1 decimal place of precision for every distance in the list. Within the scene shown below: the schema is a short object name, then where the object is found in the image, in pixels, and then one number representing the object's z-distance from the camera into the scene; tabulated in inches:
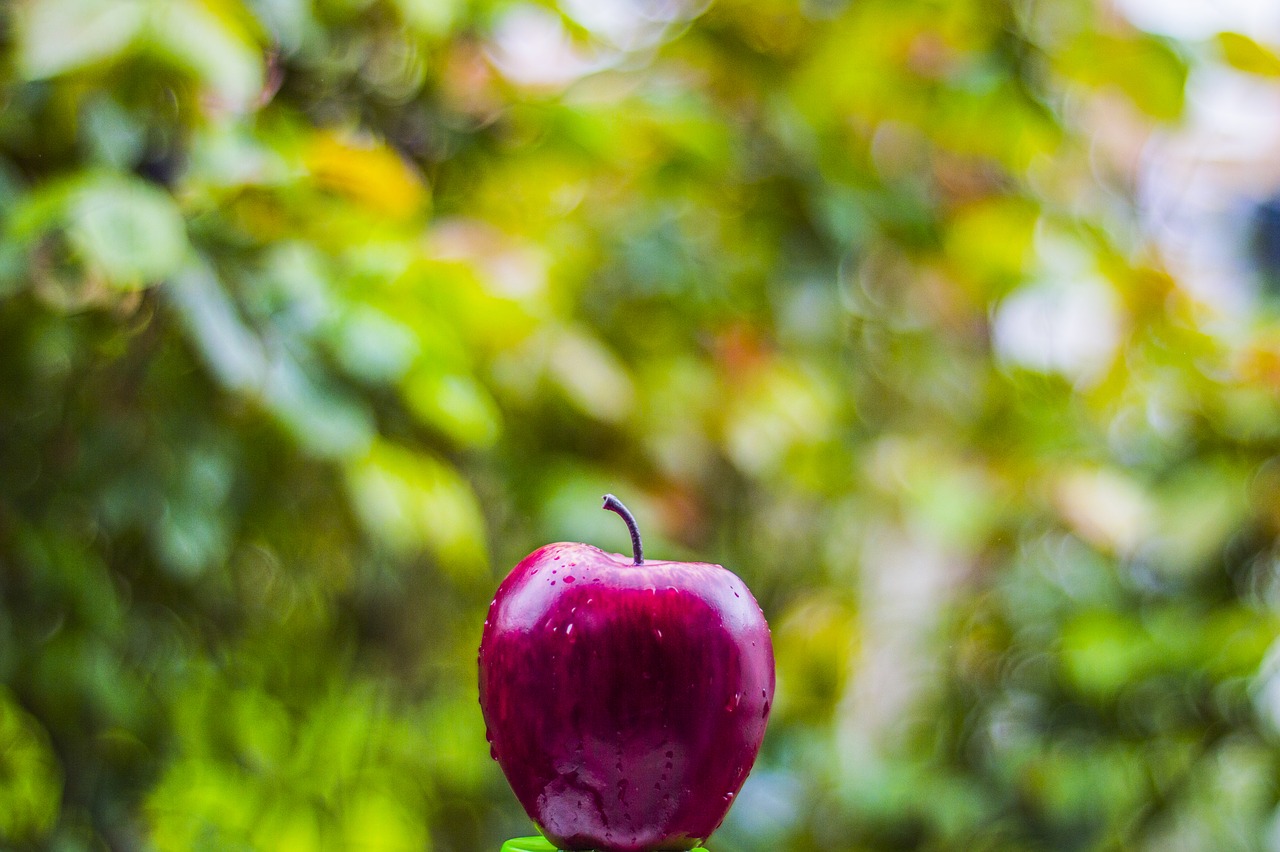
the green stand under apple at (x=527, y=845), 30.4
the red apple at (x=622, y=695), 29.5
